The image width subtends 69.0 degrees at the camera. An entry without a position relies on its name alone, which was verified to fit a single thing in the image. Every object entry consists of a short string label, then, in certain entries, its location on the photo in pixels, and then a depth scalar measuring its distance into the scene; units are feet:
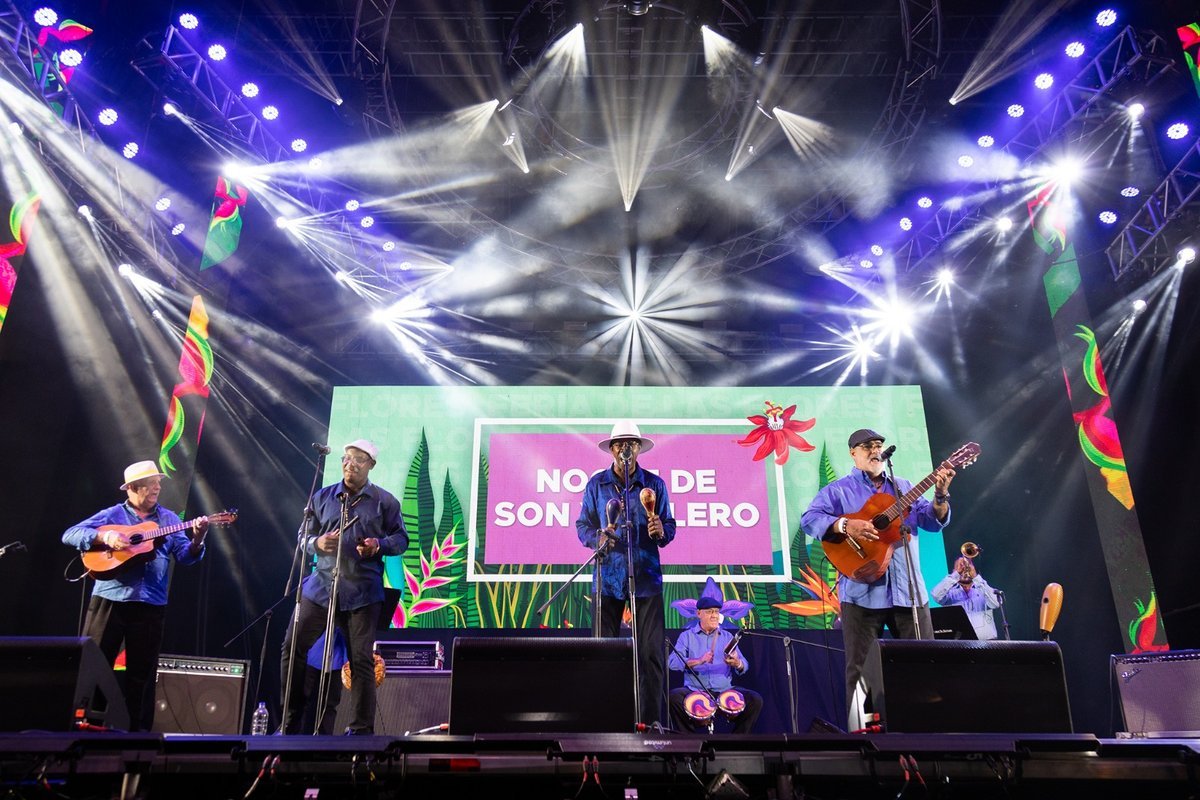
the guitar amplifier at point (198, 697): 22.30
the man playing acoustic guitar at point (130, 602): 20.58
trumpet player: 31.14
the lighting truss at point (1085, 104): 26.84
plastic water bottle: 28.66
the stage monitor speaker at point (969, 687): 12.22
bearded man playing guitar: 18.22
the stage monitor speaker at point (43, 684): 11.91
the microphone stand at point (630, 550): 17.25
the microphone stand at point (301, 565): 17.85
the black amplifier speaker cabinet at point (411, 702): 24.49
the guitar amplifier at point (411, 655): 25.64
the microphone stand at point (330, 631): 18.08
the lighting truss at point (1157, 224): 28.25
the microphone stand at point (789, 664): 25.85
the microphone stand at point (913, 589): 17.49
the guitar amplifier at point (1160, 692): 16.96
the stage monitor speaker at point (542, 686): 12.25
